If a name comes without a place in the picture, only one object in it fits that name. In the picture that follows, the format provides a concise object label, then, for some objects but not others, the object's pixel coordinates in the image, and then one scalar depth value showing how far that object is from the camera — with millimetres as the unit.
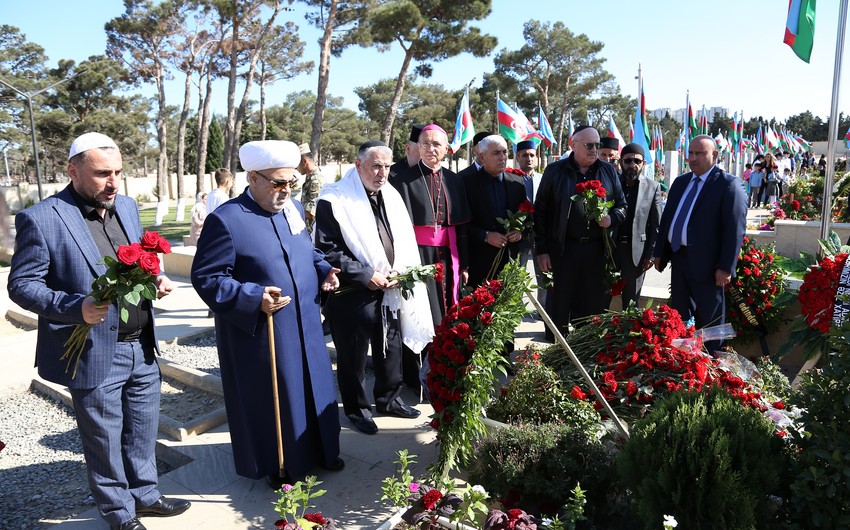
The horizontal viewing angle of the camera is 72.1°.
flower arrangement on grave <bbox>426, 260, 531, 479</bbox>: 2984
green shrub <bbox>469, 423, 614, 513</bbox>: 2727
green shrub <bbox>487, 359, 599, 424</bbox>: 3389
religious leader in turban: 3086
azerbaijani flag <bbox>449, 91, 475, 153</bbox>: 11562
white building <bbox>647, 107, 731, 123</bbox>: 87400
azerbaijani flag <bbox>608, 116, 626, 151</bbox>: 11023
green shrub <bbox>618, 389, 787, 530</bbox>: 2176
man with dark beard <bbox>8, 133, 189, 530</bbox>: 2678
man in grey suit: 5426
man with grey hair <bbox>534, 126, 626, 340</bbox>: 5145
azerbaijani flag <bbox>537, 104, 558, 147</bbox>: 17722
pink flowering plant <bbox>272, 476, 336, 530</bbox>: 2309
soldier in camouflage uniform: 6988
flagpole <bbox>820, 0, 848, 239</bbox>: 5484
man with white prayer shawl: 4035
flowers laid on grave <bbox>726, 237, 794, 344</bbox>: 5191
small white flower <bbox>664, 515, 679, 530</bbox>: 2018
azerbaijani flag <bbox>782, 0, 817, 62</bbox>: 6324
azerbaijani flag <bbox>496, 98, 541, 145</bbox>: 11234
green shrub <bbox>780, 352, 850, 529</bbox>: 2086
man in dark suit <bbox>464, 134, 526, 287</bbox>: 5129
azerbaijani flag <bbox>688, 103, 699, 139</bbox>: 17958
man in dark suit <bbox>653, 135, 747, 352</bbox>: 4680
